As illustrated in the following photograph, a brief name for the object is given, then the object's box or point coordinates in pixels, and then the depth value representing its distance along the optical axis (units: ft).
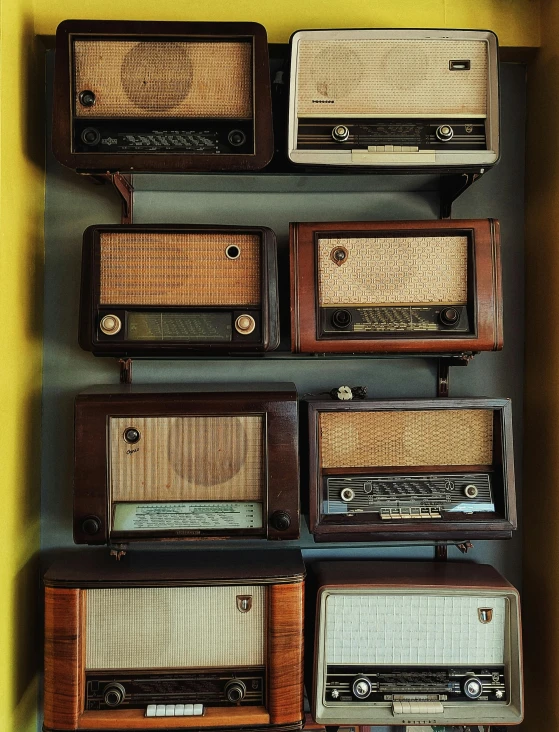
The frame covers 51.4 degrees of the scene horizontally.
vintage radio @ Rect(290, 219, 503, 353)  4.54
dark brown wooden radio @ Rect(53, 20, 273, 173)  4.32
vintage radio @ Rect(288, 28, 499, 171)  4.43
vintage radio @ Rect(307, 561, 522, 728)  4.57
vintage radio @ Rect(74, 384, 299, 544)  4.46
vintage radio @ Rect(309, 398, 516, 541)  4.62
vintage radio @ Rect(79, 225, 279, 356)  4.46
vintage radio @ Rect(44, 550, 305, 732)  4.41
